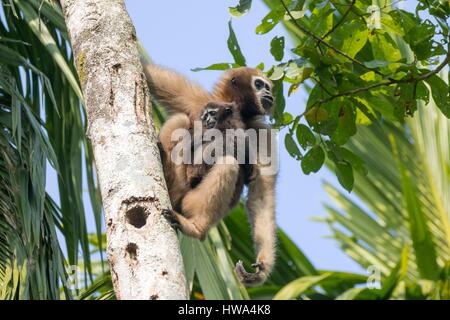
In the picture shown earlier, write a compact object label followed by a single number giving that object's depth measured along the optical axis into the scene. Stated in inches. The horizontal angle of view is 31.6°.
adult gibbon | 229.6
